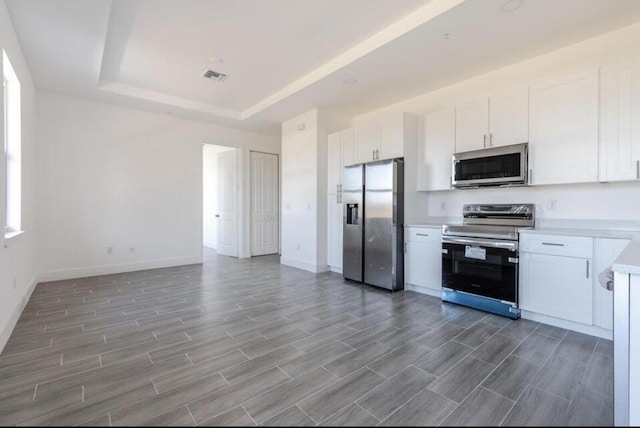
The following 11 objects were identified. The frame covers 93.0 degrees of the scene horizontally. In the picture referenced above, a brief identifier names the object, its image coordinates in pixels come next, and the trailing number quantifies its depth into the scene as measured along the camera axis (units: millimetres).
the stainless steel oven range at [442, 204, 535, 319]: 2994
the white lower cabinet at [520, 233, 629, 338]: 2510
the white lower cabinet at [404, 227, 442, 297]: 3680
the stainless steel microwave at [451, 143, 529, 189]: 3148
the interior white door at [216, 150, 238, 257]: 6652
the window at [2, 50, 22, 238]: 3068
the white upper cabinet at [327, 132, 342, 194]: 4918
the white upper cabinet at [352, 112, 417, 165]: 4023
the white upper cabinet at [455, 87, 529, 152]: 3168
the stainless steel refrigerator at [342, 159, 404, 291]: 3961
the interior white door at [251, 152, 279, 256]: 6762
